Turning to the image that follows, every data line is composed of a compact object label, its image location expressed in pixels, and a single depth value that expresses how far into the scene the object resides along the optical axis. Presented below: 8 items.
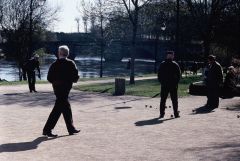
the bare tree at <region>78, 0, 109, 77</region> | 26.00
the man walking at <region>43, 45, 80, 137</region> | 9.09
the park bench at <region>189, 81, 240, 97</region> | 18.66
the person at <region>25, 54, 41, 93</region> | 19.91
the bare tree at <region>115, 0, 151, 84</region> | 24.52
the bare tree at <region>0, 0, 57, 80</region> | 51.20
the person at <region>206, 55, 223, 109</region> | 14.02
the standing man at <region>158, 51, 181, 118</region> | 11.90
